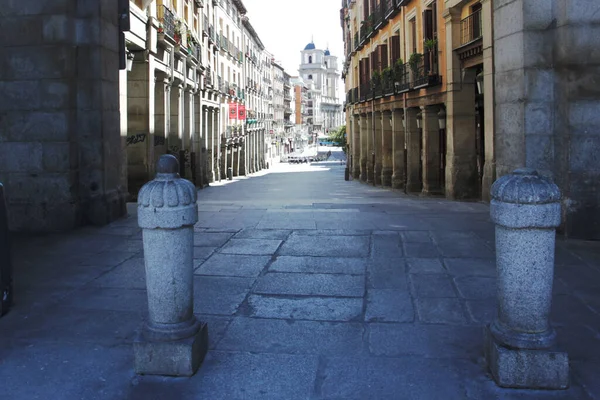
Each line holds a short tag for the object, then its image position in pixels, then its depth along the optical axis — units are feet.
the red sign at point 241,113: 135.95
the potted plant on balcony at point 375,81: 87.20
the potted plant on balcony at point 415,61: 66.03
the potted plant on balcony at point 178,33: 69.05
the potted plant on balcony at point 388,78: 77.21
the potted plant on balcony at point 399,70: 74.18
